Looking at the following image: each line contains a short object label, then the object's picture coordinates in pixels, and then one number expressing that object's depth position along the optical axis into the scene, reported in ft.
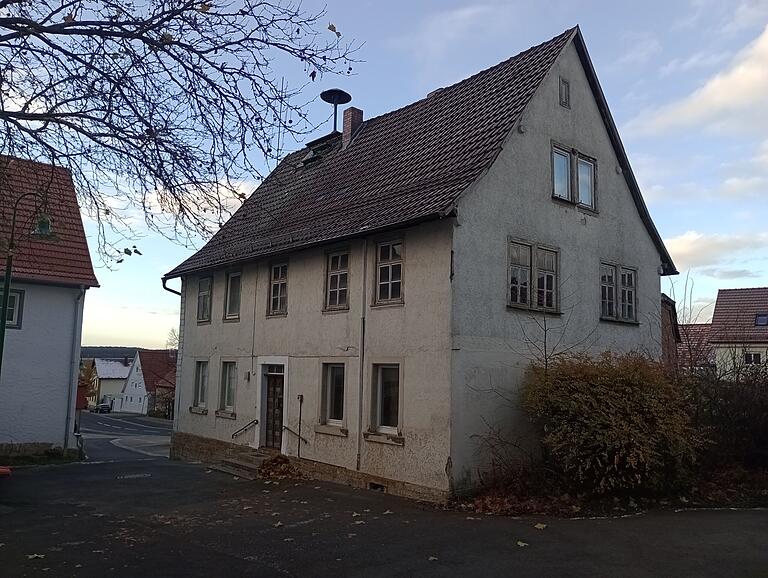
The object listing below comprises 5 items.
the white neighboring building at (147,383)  234.99
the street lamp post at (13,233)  28.96
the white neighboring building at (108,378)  299.79
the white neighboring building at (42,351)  65.26
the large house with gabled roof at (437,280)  43.98
